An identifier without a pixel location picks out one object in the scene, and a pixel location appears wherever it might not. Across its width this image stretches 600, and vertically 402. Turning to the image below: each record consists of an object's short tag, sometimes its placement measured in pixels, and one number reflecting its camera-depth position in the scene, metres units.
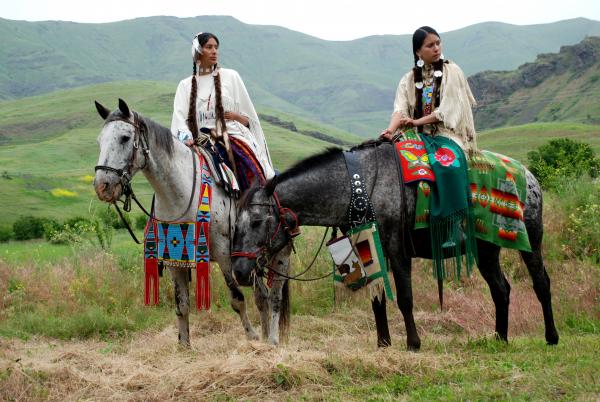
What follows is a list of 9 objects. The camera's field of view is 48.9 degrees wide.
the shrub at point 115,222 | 12.28
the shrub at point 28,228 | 21.53
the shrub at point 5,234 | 21.11
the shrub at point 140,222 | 21.81
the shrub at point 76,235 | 11.01
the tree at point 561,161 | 15.95
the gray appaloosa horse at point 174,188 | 5.54
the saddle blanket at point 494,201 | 5.89
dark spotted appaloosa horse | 5.32
